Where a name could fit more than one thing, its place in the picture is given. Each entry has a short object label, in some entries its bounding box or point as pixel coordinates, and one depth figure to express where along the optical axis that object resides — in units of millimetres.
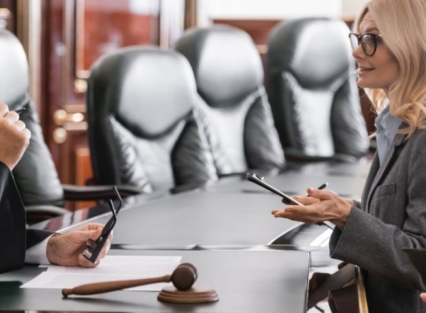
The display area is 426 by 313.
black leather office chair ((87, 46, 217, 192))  5373
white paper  3039
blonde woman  3209
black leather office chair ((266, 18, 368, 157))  7196
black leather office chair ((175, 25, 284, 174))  6348
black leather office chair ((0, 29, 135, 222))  4820
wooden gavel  2850
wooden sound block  2838
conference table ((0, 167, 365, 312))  2859
